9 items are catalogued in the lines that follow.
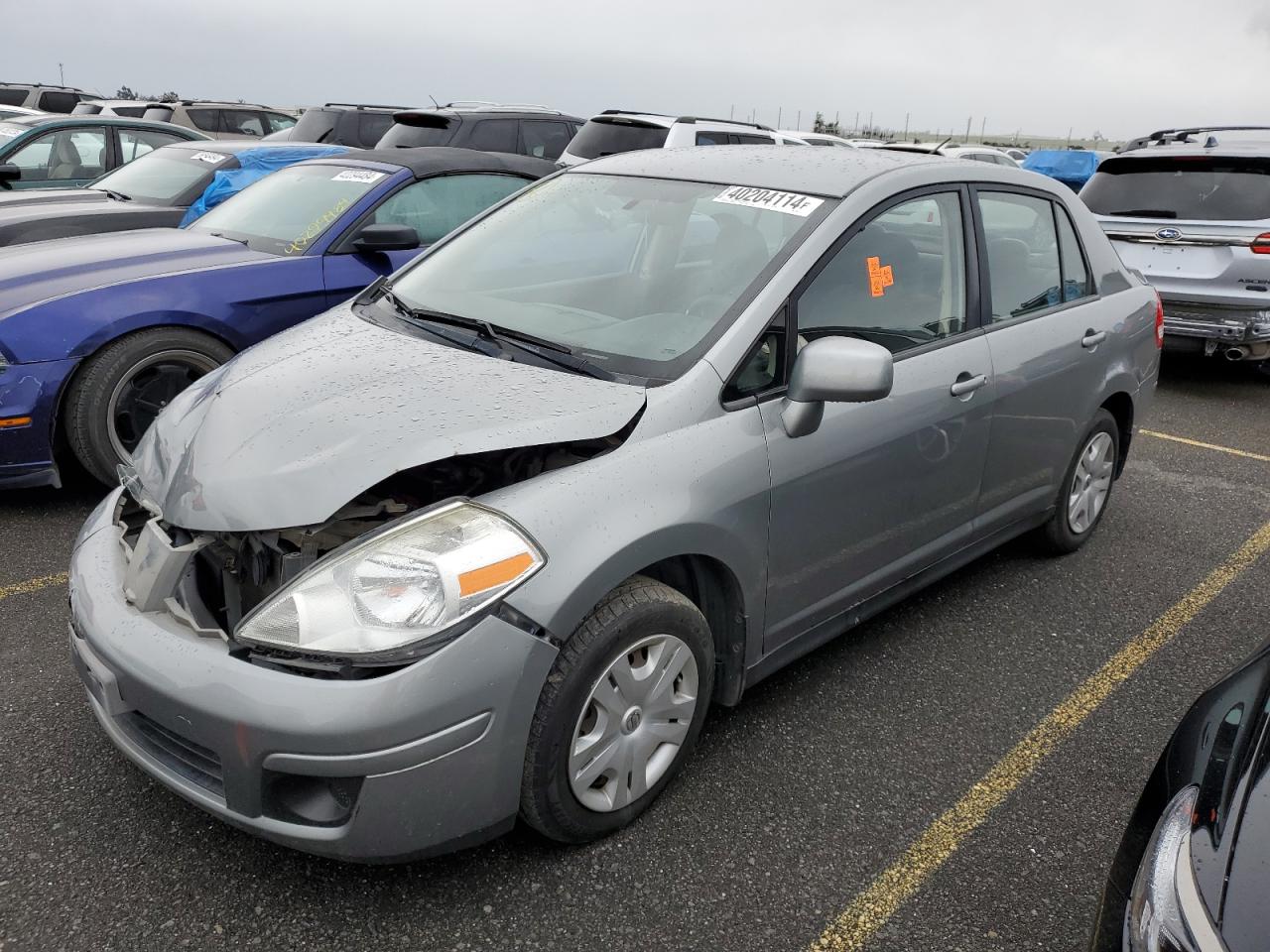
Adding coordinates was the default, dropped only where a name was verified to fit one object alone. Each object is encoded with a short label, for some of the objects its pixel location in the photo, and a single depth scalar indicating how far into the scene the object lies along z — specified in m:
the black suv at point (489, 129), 8.99
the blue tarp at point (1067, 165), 16.27
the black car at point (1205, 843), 1.38
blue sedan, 4.08
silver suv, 6.73
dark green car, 9.00
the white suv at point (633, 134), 9.38
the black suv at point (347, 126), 11.27
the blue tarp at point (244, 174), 6.62
